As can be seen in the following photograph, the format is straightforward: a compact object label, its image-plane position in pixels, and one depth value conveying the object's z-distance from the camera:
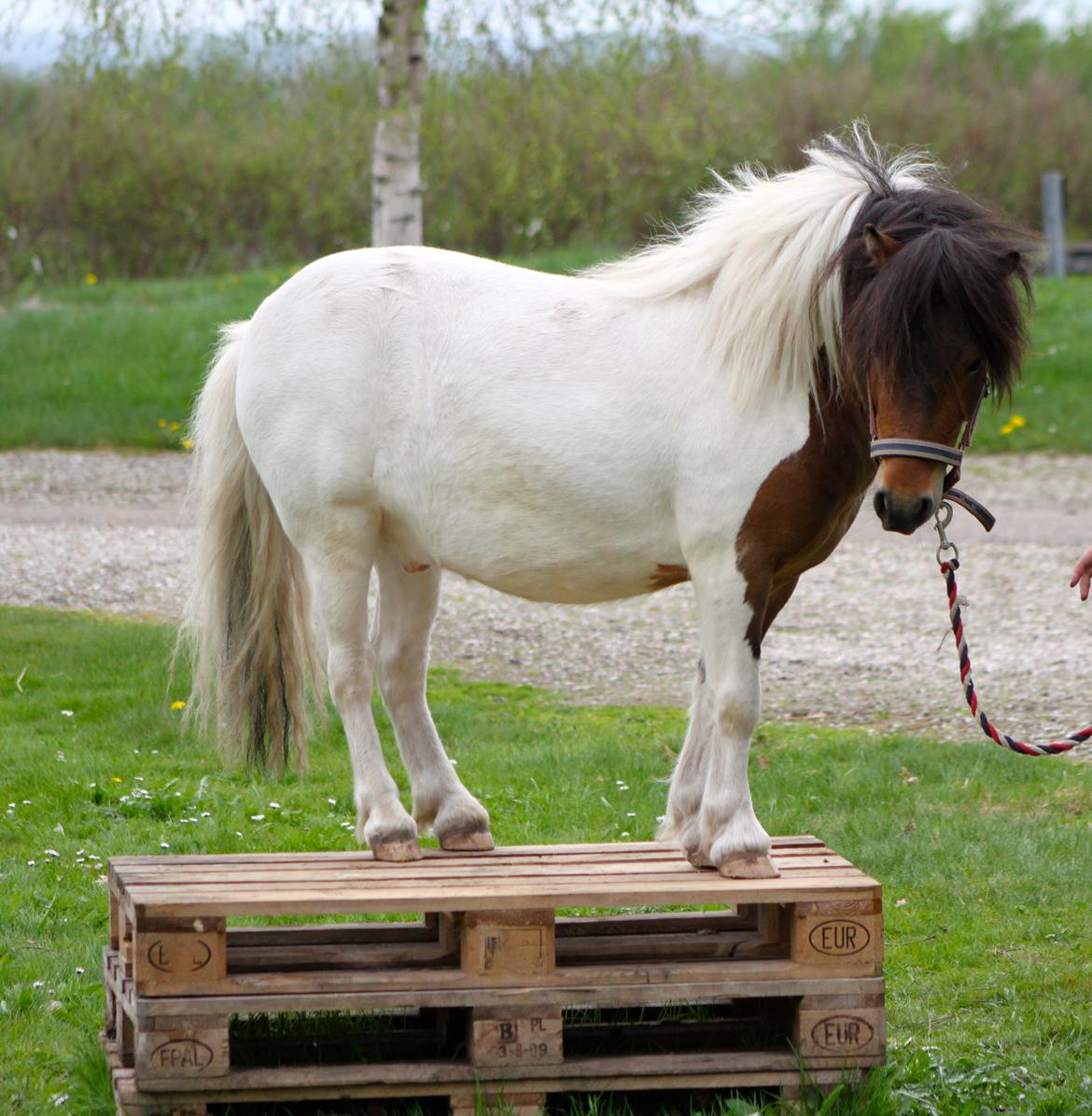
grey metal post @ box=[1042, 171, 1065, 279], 34.37
